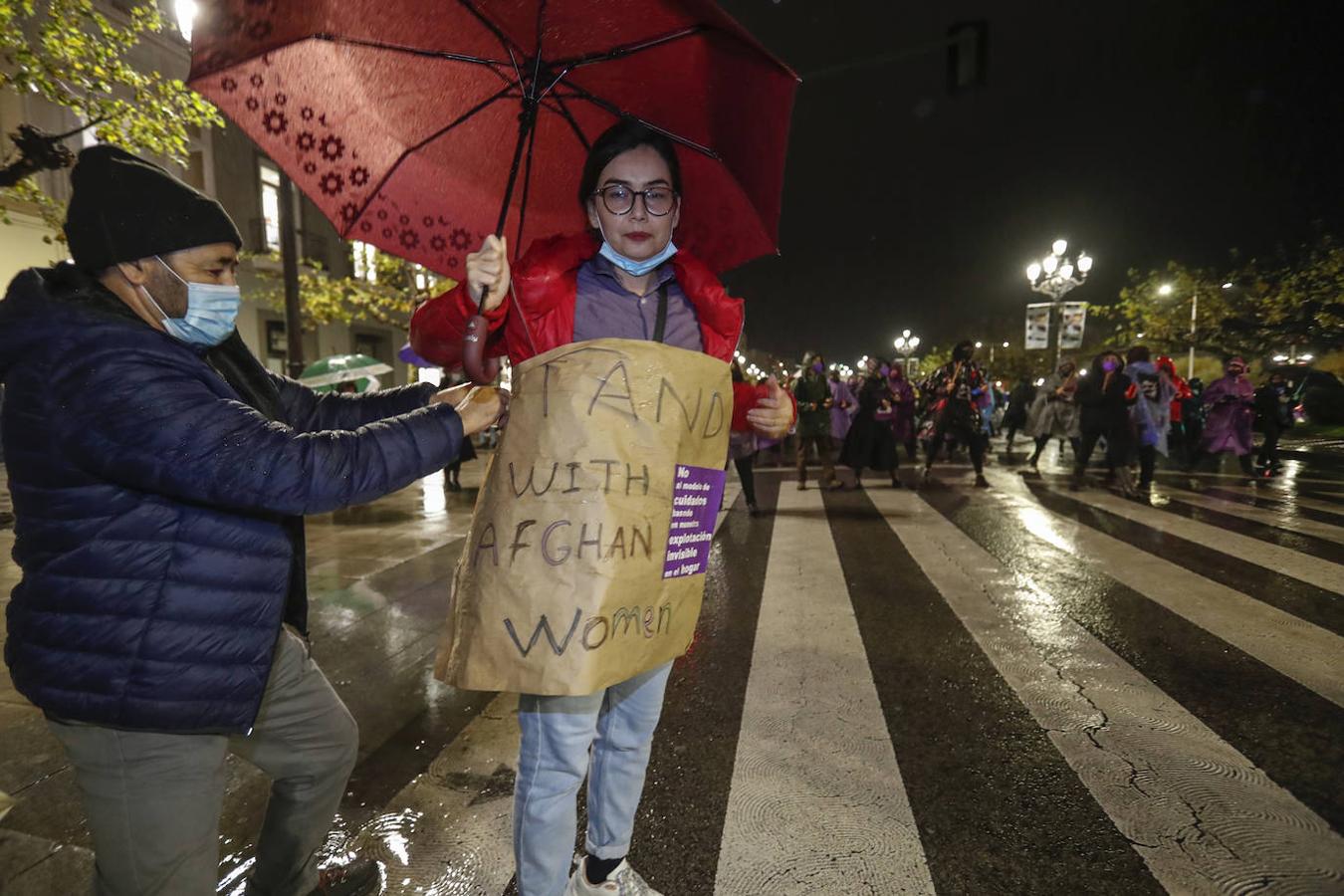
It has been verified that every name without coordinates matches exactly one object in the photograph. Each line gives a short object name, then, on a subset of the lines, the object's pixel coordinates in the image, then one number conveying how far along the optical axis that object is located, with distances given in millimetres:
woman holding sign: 1391
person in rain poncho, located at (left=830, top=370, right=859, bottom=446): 13617
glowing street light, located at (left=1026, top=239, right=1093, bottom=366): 19828
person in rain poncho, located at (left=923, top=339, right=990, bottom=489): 9508
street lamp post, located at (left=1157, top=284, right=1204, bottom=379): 28234
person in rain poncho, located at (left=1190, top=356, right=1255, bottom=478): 11000
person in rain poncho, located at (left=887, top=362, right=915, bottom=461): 14625
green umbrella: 7715
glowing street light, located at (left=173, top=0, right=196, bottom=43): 6153
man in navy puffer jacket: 1166
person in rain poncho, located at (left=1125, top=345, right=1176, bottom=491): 9047
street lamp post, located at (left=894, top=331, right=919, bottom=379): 40938
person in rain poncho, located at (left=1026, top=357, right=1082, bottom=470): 11906
